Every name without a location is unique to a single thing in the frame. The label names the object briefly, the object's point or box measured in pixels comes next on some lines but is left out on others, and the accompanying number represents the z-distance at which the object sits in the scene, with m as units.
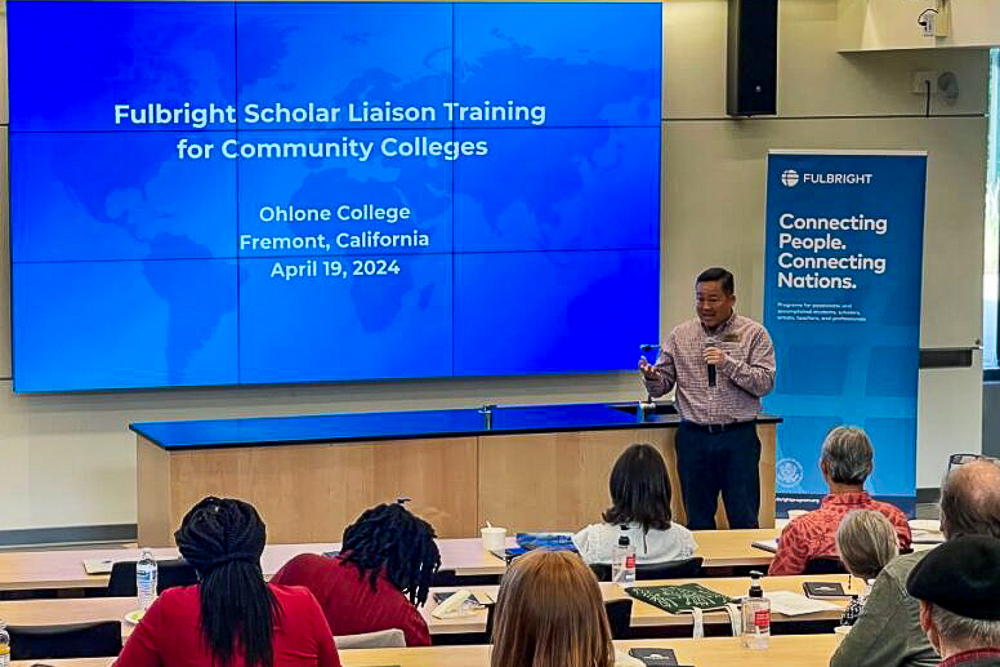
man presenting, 8.02
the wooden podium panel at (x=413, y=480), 7.66
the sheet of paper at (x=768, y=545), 6.45
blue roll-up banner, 10.20
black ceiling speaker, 10.09
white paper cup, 6.43
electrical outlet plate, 10.60
